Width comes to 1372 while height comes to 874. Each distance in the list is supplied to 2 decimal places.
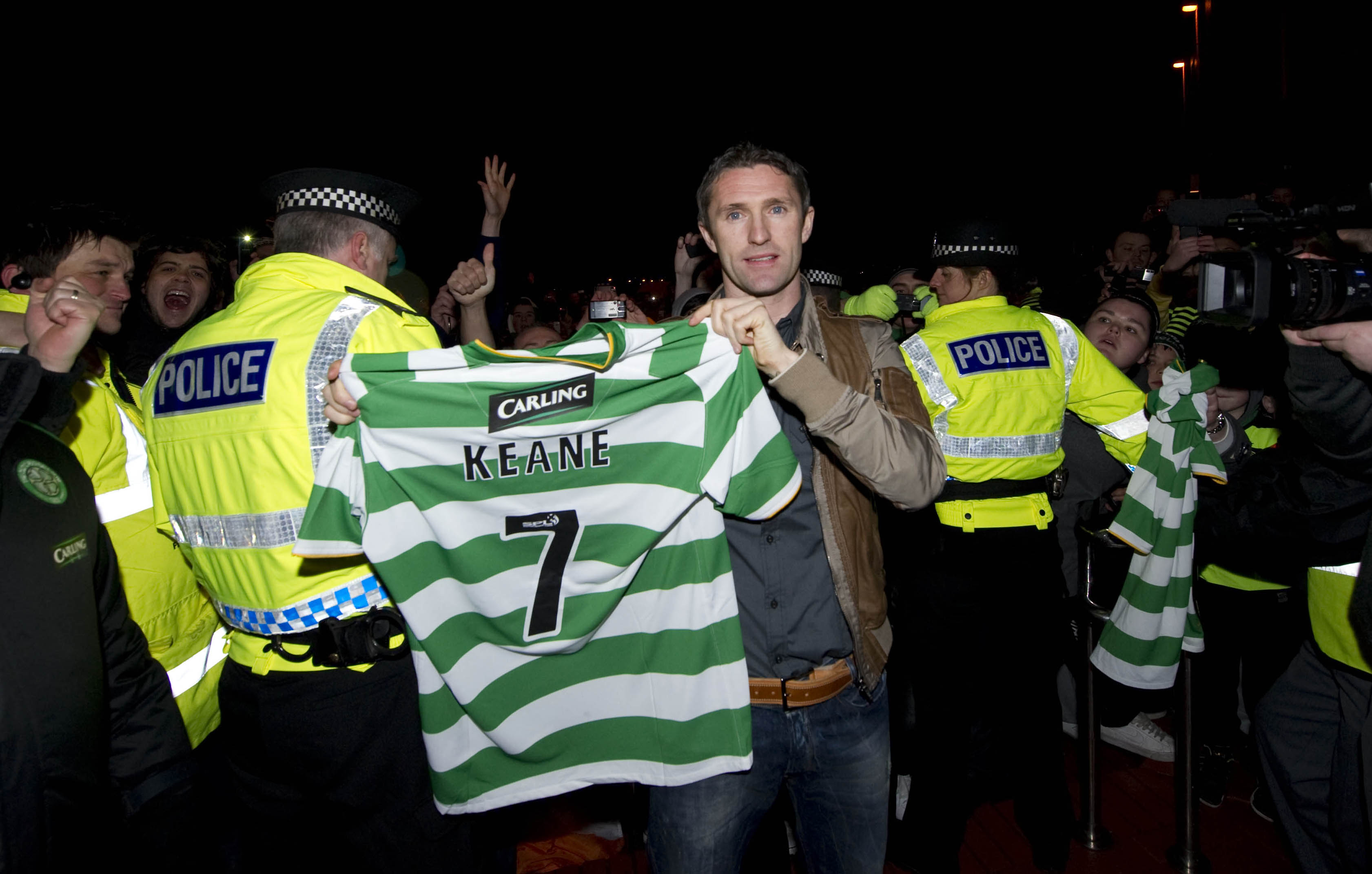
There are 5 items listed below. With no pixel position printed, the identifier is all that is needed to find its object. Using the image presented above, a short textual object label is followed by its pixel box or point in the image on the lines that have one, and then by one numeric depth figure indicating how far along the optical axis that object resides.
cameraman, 1.88
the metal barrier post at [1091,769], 3.17
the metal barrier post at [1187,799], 2.94
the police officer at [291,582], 1.93
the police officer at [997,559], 2.98
